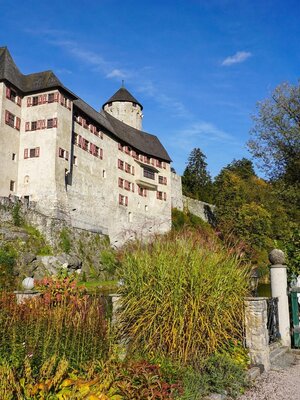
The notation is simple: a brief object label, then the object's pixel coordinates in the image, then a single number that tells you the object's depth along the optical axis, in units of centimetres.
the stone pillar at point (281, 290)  852
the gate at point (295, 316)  865
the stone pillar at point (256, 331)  673
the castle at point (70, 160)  3023
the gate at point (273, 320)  803
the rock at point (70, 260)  2577
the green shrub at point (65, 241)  2734
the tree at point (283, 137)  2227
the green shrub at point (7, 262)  1994
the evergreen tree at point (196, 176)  6569
